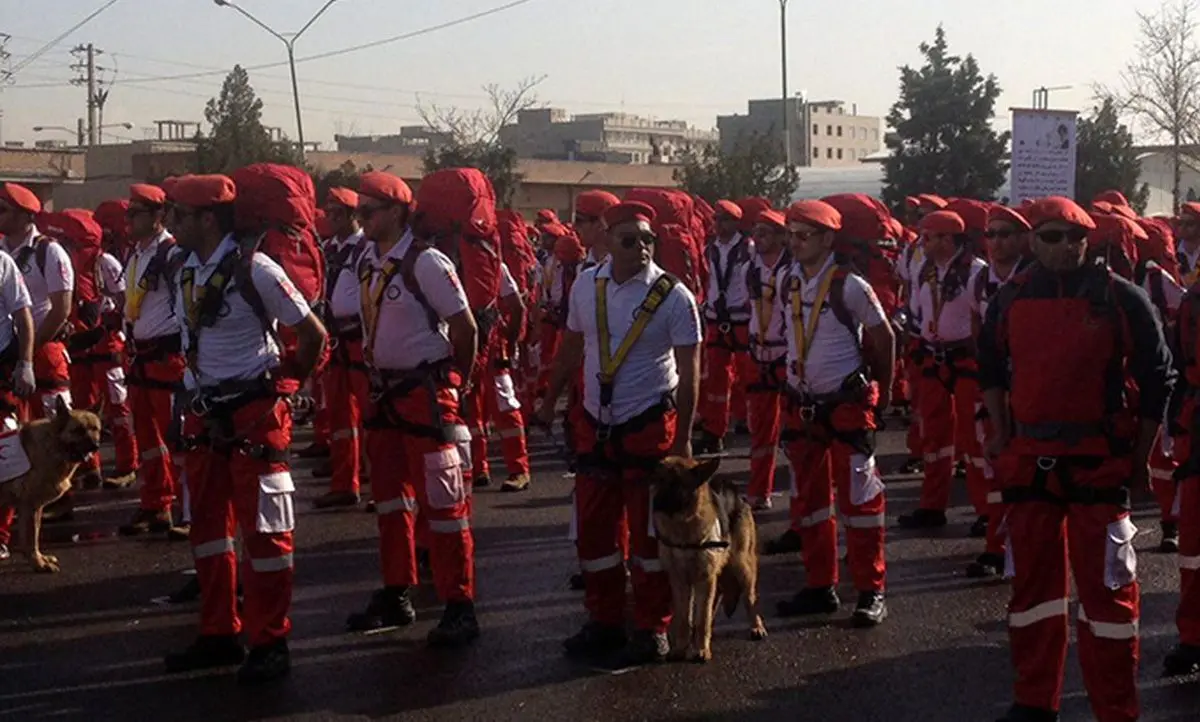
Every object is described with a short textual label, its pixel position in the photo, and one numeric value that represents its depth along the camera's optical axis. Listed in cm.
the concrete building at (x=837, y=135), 14712
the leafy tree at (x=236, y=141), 3750
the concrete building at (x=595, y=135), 10809
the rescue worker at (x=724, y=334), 1427
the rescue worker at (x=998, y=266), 971
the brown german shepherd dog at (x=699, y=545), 730
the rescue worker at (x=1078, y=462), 616
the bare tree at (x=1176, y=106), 3641
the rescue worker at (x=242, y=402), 720
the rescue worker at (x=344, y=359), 1145
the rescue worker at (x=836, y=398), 836
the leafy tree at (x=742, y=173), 4181
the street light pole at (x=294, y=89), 4015
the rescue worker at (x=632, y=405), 761
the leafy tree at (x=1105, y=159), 4553
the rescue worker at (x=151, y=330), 1005
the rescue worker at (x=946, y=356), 1064
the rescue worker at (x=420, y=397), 786
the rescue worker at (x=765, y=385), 1134
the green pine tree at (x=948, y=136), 5216
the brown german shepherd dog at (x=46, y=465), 993
